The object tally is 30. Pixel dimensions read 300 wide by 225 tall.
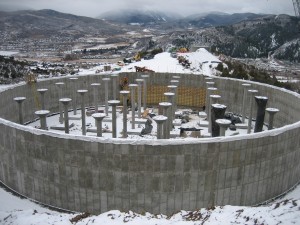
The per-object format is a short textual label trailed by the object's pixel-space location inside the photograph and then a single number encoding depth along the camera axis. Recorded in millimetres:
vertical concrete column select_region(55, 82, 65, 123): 24892
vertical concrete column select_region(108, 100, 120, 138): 19922
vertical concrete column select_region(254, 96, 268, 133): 20828
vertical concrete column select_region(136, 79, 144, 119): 25703
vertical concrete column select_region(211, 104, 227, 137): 17266
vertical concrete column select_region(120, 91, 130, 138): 20892
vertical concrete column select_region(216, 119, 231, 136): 15031
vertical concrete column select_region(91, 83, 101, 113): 25403
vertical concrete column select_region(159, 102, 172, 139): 19288
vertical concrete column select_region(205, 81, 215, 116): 25678
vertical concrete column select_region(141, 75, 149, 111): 27744
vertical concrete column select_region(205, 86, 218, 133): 24344
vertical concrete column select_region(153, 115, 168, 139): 16052
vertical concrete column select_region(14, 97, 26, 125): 20500
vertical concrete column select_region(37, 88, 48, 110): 23203
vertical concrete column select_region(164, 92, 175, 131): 20534
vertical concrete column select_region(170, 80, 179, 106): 27472
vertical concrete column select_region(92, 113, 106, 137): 16875
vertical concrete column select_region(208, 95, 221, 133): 21255
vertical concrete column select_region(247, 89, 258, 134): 22988
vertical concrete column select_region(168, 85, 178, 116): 24541
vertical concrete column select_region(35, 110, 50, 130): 17219
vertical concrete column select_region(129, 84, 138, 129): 23500
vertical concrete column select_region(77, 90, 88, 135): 21297
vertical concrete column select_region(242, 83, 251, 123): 25498
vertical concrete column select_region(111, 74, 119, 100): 29172
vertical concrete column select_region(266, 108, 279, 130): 18741
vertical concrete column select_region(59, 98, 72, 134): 19828
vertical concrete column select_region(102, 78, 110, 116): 26109
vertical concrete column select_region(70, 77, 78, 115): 28000
